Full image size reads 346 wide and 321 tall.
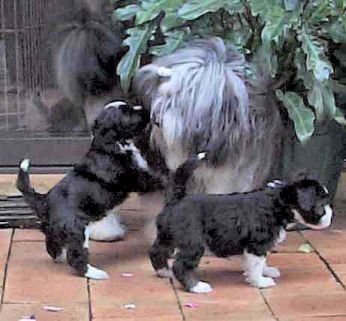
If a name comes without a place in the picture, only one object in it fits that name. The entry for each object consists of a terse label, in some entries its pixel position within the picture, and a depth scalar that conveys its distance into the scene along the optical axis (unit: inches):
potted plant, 136.1
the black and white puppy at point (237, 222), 127.5
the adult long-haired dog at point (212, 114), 138.4
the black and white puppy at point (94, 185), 134.1
